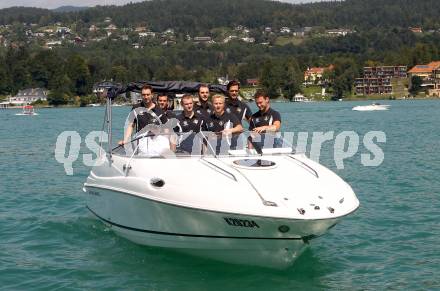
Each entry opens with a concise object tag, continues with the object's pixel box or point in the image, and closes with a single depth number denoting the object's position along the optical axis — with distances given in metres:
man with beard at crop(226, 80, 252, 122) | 12.38
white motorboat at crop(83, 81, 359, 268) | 9.77
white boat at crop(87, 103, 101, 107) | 149.91
